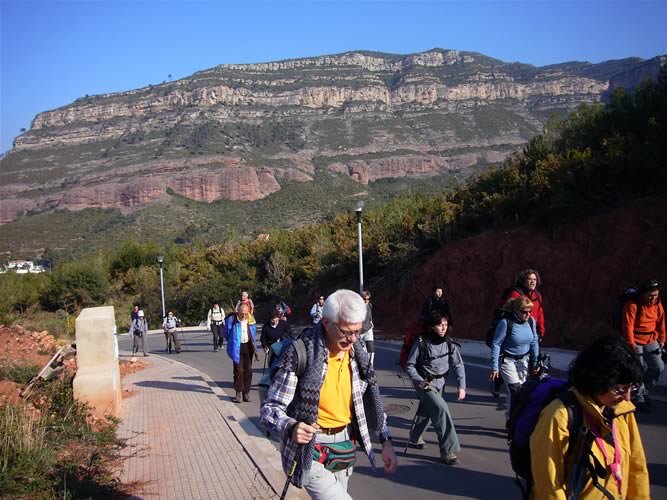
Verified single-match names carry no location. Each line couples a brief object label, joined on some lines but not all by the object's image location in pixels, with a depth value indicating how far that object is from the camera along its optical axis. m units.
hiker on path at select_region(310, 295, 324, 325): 16.47
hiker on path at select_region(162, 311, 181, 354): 23.32
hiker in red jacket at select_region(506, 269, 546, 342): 8.12
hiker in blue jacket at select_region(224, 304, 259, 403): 11.34
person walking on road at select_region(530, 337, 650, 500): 2.91
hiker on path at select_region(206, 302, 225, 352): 22.89
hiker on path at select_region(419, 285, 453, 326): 10.97
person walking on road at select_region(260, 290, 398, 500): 3.57
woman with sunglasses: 7.11
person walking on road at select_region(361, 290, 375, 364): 12.25
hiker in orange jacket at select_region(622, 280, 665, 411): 8.00
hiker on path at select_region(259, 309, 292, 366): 11.35
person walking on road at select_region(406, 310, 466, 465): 6.75
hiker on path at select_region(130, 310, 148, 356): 23.23
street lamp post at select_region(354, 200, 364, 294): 20.73
